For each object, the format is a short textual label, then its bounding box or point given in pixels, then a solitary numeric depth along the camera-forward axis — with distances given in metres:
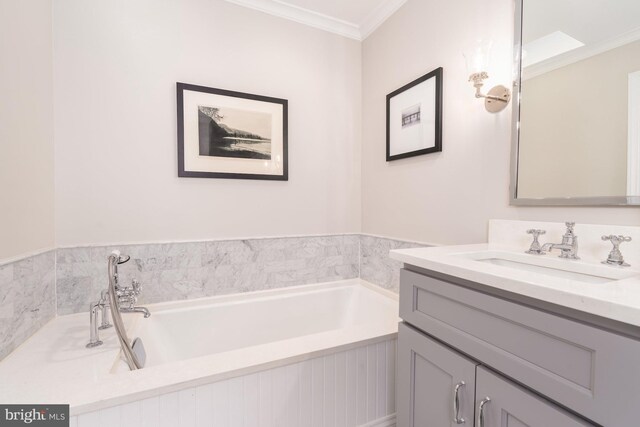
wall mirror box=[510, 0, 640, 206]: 0.95
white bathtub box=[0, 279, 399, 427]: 0.97
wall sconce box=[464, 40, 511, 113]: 1.28
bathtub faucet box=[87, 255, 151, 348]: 1.28
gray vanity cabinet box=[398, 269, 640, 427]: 0.55
